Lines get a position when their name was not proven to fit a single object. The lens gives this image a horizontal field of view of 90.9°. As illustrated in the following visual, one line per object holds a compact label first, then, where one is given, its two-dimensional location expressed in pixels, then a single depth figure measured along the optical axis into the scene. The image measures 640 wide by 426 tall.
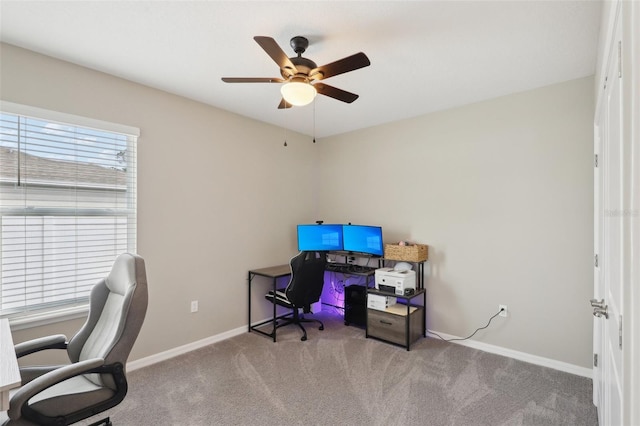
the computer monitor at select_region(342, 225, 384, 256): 3.77
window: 2.27
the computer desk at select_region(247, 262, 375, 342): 3.61
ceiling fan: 1.89
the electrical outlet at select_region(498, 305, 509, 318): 3.11
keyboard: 3.83
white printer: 3.37
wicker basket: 3.50
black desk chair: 3.50
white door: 1.11
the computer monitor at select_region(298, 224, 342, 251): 4.14
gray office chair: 1.40
